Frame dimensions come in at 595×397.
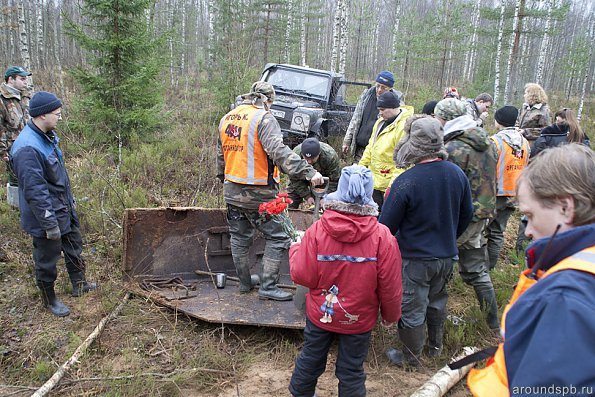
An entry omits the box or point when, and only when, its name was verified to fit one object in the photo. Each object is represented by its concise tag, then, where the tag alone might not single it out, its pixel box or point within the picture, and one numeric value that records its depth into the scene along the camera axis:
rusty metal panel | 3.86
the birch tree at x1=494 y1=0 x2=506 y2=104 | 17.33
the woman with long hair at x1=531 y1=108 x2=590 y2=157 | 5.32
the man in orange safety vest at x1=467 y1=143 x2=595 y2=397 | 0.97
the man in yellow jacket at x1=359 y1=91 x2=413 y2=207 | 4.44
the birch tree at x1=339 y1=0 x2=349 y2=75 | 16.36
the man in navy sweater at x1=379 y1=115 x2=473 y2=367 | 2.92
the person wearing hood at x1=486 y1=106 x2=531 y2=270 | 4.45
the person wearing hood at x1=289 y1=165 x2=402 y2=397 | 2.41
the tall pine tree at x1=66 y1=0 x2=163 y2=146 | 7.86
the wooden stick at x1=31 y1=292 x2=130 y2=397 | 2.88
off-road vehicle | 8.41
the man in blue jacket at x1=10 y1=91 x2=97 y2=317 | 3.70
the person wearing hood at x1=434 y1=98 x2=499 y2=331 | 3.42
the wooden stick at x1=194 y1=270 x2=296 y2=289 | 4.53
